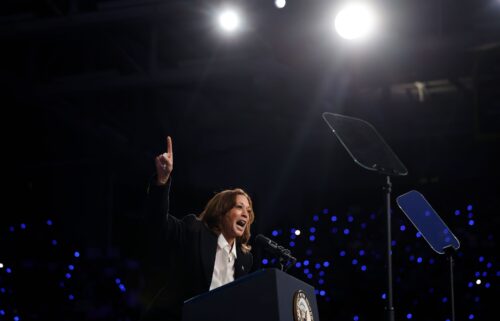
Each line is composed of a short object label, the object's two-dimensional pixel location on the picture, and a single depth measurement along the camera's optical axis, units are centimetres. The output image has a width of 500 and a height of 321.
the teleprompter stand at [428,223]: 678
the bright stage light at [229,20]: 1055
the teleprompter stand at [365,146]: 687
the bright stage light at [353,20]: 927
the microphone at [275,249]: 584
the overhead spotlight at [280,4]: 947
